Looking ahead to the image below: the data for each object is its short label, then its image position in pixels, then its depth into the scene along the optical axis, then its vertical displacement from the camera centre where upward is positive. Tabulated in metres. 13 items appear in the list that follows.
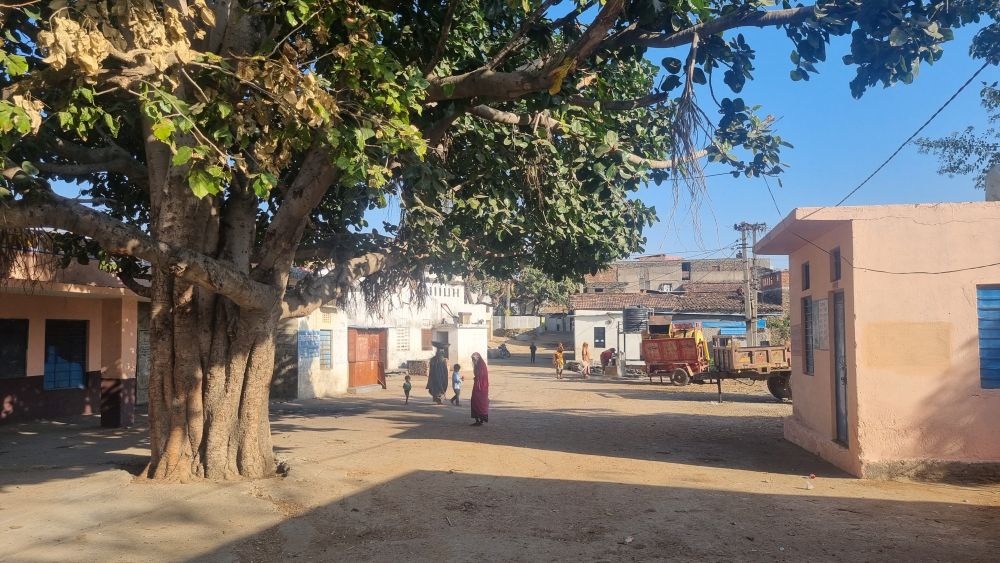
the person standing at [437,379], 20.44 -1.46
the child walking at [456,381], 20.31 -1.55
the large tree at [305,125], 6.38 +2.22
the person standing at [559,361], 32.16 -1.51
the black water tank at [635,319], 35.72 +0.44
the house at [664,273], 59.41 +4.69
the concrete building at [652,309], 39.06 +0.91
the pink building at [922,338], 8.79 -0.14
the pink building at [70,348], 13.88 -0.39
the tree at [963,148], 18.39 +4.75
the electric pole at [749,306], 35.22 +1.12
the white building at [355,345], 21.17 -0.65
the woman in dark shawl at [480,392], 14.84 -1.36
